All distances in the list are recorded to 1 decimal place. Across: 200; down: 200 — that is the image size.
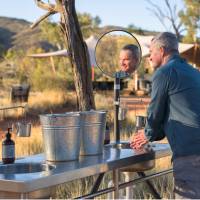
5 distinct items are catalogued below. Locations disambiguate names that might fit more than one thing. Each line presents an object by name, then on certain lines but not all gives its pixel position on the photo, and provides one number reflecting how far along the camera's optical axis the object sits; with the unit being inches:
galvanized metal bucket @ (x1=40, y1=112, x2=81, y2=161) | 132.3
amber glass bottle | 136.3
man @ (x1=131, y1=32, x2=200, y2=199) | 133.0
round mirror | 187.0
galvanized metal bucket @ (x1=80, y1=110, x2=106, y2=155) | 141.9
